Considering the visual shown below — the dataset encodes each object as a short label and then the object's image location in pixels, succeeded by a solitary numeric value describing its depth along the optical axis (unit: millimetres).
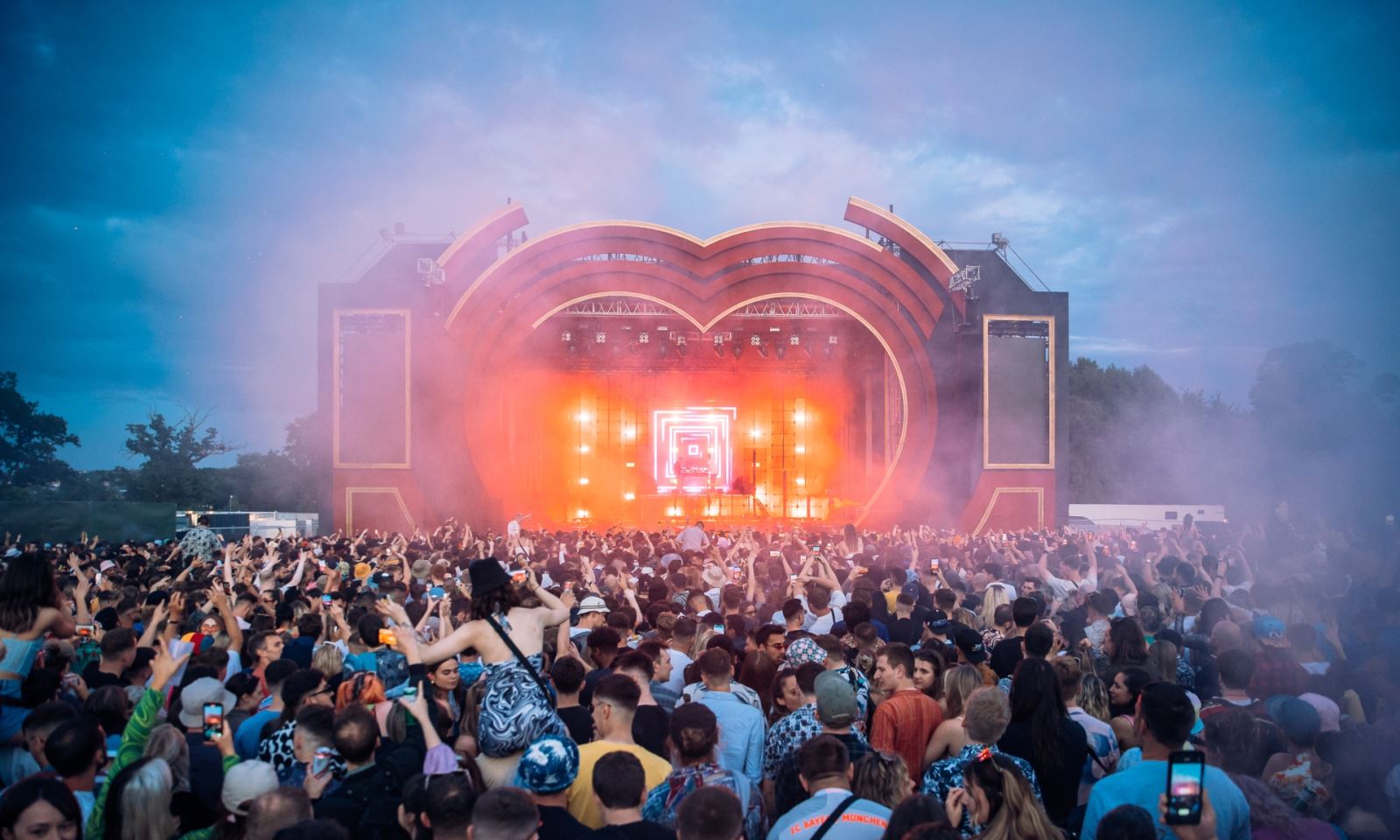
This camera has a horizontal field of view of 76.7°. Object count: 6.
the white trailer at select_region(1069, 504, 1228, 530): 26402
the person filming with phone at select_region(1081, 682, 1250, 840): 3209
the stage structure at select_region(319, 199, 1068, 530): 22562
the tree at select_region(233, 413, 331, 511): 47031
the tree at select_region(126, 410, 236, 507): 35281
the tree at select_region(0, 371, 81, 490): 31531
